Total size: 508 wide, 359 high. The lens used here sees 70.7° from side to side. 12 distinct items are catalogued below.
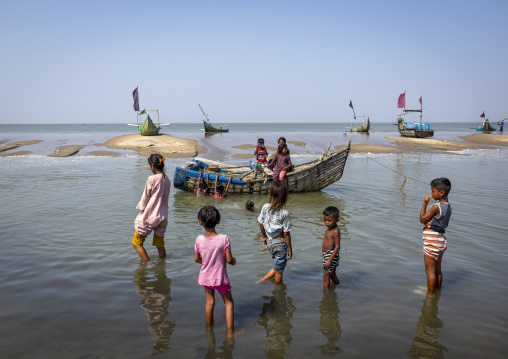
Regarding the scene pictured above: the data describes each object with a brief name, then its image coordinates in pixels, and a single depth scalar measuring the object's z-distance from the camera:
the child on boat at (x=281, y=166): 10.77
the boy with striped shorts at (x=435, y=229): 4.43
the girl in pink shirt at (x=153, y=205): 5.64
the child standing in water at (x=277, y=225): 4.61
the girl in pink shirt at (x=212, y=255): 3.71
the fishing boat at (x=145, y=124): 37.28
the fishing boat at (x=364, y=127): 53.51
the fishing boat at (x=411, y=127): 43.03
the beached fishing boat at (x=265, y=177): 11.97
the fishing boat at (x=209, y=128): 53.81
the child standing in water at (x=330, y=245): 4.60
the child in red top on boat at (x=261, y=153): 12.11
